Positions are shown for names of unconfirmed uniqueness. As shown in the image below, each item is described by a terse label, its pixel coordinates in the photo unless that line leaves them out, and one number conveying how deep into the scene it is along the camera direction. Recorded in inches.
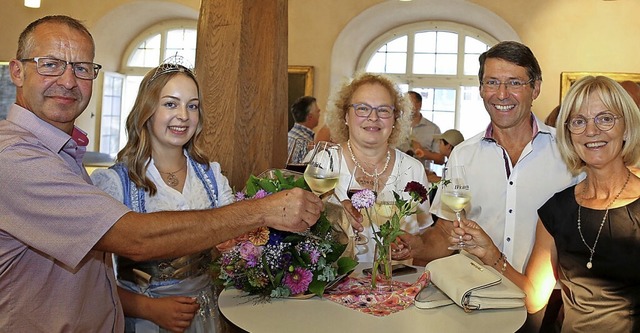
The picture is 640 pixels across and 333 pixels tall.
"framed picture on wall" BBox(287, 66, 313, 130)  325.1
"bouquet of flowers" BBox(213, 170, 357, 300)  72.0
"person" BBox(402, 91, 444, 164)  293.8
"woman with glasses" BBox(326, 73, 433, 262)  113.6
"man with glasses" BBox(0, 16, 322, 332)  61.3
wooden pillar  121.0
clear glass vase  82.4
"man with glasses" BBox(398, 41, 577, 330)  105.0
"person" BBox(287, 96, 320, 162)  259.4
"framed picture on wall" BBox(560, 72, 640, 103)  289.0
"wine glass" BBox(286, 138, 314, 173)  96.4
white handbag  72.0
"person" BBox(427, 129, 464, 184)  251.5
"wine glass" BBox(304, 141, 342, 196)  73.4
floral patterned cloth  73.8
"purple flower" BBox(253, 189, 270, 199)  73.2
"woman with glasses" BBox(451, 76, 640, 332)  82.6
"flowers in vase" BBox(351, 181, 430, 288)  76.3
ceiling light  288.8
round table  66.5
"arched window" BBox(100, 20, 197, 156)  404.5
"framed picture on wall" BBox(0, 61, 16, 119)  361.4
